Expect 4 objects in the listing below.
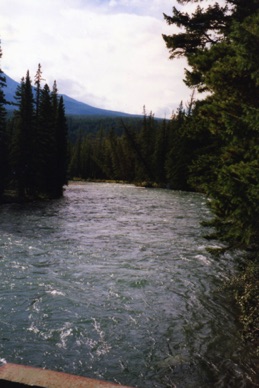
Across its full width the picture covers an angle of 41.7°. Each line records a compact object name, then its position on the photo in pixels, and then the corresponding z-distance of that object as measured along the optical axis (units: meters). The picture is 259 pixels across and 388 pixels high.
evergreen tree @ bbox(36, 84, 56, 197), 44.12
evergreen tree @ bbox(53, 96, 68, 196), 48.06
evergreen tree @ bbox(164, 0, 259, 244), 7.04
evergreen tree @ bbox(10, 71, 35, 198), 40.75
